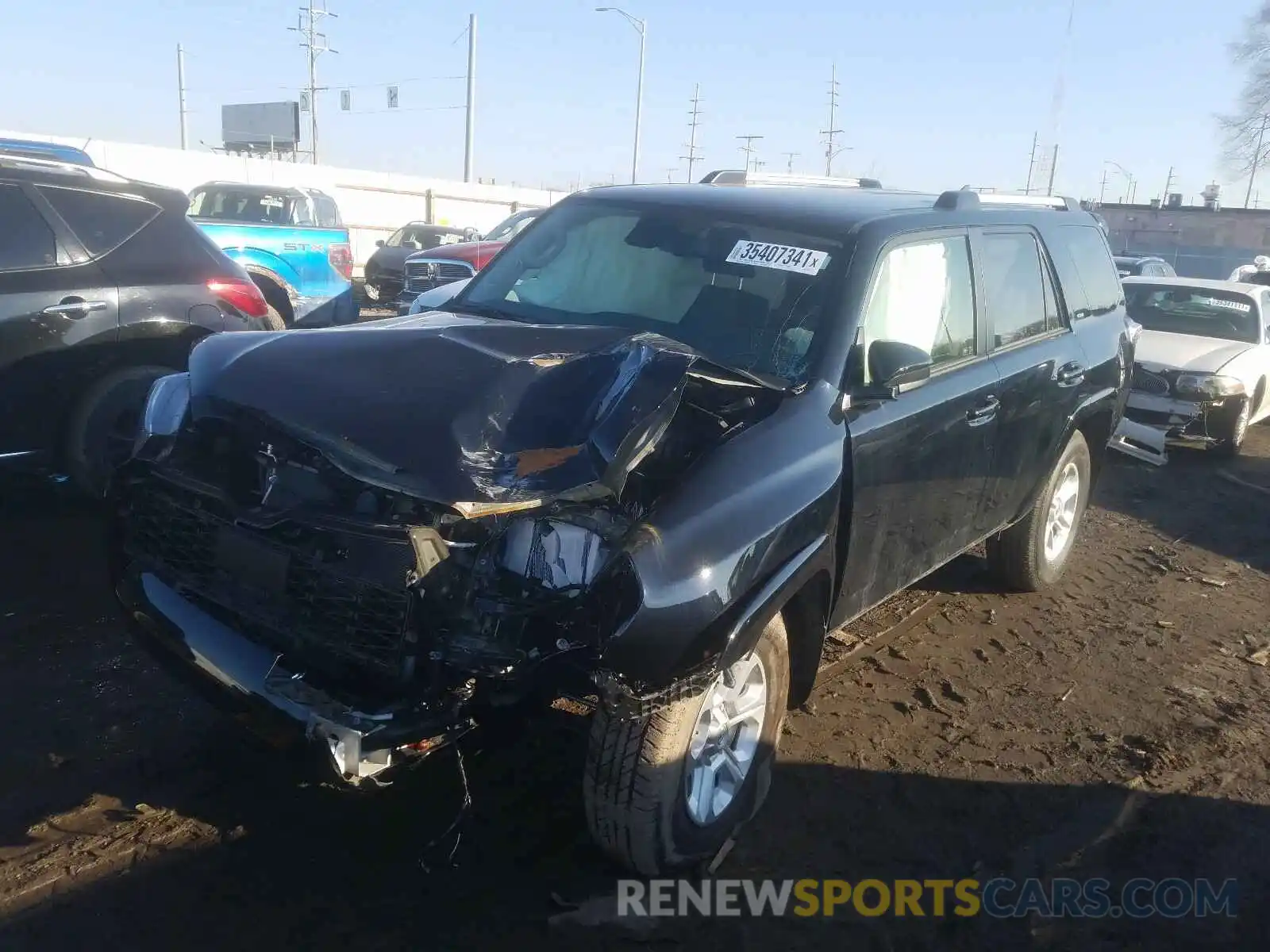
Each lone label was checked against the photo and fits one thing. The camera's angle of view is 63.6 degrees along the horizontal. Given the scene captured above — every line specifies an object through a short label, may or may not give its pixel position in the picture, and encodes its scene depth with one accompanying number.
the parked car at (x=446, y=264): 14.70
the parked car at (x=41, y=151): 9.52
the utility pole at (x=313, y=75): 58.44
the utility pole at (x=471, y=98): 34.75
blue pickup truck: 11.28
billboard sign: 59.19
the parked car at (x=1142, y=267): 17.31
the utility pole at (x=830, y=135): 63.22
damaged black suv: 2.63
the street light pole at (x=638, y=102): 35.28
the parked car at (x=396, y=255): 17.89
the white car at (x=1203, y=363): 9.23
